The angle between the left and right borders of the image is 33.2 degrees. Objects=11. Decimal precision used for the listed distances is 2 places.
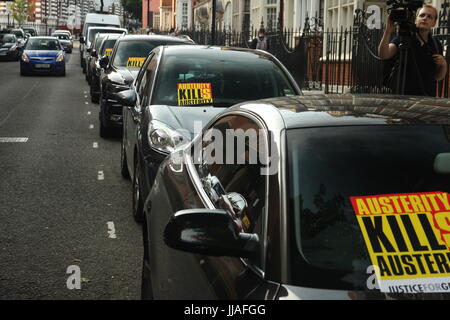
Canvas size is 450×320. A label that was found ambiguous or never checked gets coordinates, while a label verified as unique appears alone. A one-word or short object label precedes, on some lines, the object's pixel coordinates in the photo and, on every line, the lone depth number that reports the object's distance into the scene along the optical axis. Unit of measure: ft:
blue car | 97.86
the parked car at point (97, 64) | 63.66
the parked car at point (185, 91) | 22.11
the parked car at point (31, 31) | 266.08
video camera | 24.54
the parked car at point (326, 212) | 8.24
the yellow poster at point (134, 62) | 45.75
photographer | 23.89
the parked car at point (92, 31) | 112.16
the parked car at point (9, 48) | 141.18
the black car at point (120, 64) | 39.86
